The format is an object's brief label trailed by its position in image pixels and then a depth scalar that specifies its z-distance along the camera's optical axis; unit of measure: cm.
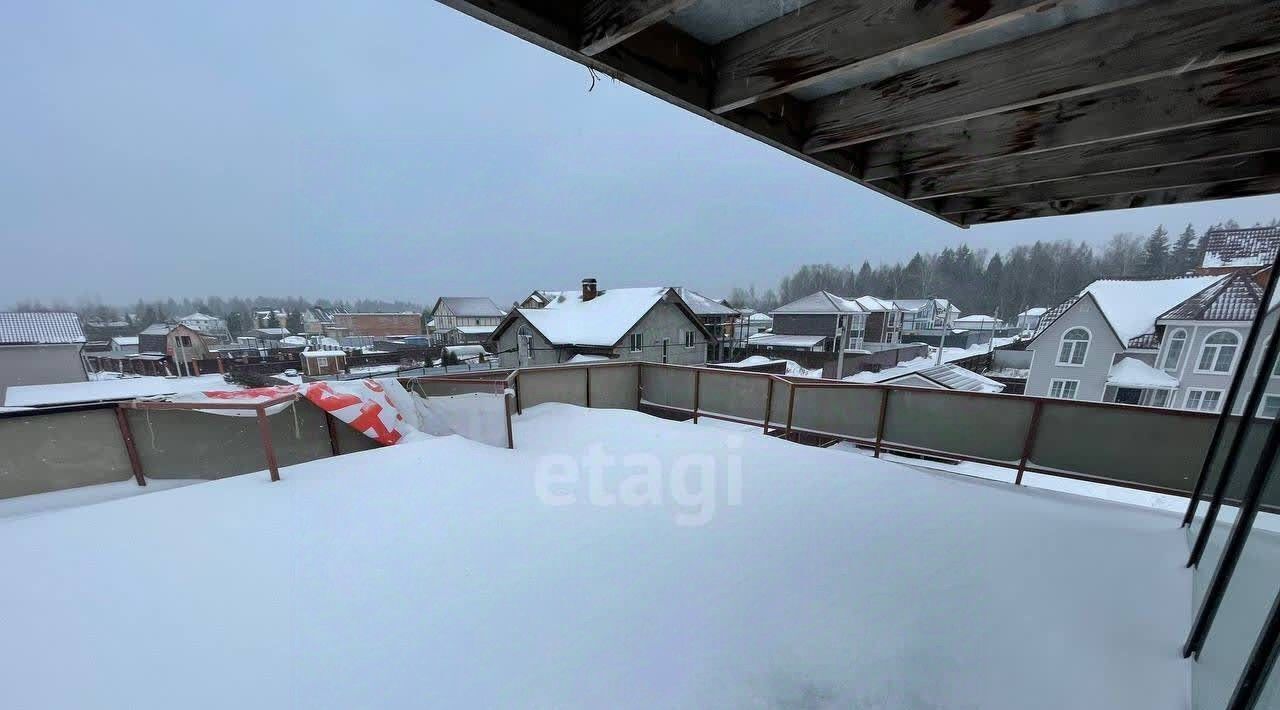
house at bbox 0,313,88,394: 1237
